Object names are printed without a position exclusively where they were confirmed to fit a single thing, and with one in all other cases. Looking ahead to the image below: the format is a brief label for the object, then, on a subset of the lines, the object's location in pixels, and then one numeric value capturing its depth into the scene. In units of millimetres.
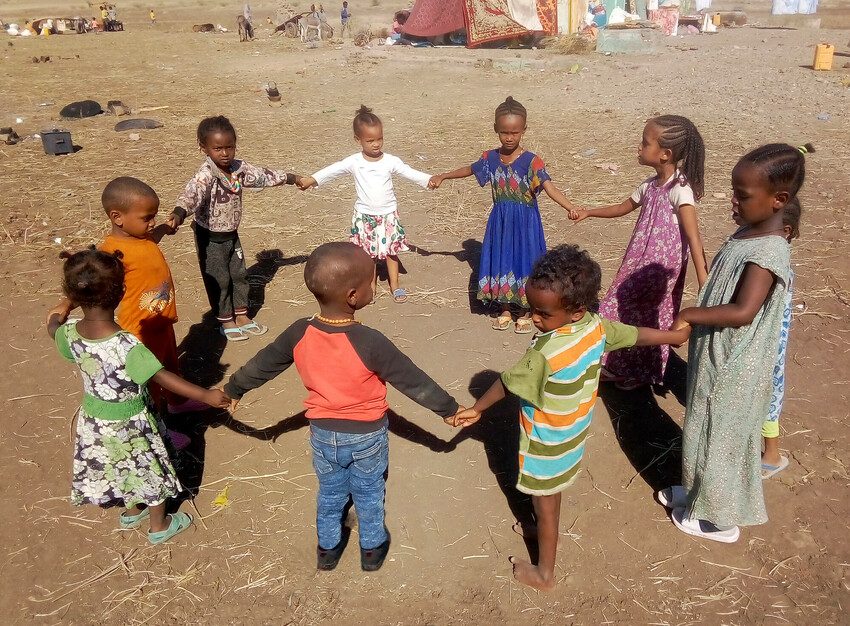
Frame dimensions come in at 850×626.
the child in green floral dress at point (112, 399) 2982
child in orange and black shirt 2752
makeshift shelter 23766
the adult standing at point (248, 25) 27594
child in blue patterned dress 4922
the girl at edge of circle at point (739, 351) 2885
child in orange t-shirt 3750
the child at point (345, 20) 28392
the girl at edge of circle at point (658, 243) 3996
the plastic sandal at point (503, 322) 5641
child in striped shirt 2699
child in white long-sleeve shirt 5555
